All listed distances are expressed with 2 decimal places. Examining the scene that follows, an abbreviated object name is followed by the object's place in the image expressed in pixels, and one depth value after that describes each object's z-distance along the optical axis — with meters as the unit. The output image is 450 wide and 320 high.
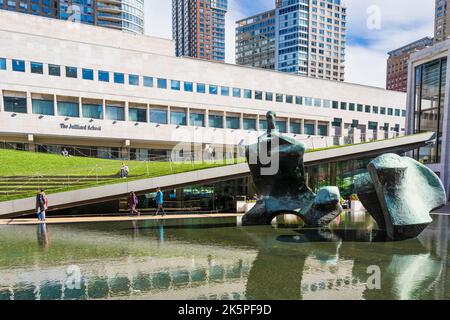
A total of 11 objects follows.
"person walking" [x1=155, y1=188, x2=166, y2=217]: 19.39
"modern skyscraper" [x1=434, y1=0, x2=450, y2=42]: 117.06
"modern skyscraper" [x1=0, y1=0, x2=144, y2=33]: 92.25
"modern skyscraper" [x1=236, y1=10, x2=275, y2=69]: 128.81
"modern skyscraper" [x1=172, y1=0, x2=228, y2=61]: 157.12
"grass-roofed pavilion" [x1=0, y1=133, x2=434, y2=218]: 18.17
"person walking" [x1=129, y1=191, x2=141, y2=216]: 19.58
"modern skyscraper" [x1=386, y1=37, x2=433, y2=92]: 112.75
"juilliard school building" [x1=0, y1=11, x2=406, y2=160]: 37.19
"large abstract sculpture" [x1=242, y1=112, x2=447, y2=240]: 11.86
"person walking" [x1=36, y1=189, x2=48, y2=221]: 17.06
